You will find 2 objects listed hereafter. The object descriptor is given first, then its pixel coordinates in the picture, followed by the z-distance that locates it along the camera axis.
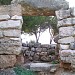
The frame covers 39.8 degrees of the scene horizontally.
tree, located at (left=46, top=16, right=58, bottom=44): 6.03
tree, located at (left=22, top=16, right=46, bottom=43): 4.24
